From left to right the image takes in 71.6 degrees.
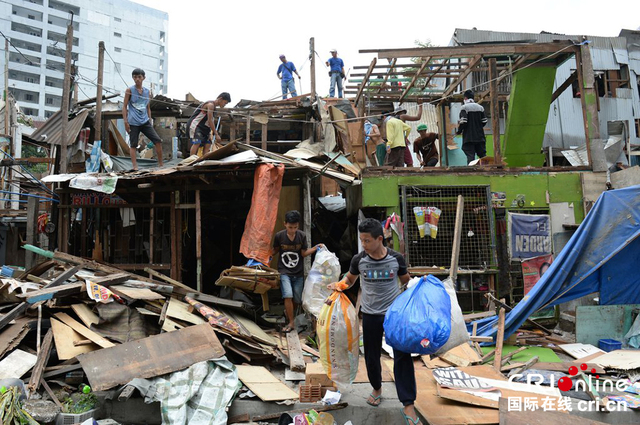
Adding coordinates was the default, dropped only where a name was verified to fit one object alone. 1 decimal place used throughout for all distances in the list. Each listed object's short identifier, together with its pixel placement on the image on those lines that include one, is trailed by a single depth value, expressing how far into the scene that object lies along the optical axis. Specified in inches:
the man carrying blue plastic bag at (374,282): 171.2
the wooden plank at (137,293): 252.8
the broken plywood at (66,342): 213.6
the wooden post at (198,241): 323.0
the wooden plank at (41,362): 194.9
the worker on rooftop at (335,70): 635.5
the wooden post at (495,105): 365.5
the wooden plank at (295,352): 231.4
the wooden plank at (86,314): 235.0
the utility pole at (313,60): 459.8
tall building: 2075.5
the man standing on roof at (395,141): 402.6
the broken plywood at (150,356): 192.9
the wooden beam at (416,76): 373.5
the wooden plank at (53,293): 227.9
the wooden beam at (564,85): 417.0
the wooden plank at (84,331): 220.1
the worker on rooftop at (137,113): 358.9
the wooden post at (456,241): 332.8
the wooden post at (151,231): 353.4
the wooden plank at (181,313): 245.1
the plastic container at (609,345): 262.7
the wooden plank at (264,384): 192.7
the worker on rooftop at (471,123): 389.4
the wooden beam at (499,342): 236.1
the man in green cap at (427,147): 450.9
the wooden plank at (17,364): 198.8
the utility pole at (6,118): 708.7
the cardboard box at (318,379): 197.3
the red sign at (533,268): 346.3
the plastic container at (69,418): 172.6
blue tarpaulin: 261.9
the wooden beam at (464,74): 374.1
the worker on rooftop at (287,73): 603.3
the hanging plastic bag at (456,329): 190.1
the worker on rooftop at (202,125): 393.7
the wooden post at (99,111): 408.1
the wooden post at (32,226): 386.0
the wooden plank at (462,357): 245.4
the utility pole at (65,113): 378.9
